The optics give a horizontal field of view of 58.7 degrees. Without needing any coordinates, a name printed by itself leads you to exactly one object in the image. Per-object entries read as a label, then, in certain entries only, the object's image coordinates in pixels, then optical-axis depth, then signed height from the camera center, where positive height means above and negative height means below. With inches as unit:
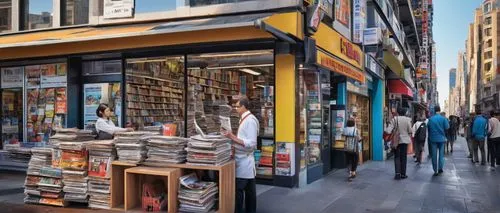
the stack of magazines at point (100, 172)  264.1 -36.1
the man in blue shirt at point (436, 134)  441.1 -22.3
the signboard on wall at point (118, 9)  409.7 +95.9
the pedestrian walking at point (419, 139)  563.0 -34.4
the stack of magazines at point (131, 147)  256.2 -20.5
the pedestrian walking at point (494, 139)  520.4 -31.7
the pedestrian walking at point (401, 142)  427.8 -28.9
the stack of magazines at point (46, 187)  274.4 -47.1
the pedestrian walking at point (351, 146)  422.0 -32.5
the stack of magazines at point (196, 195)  242.7 -46.0
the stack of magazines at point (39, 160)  280.7 -31.0
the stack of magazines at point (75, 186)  269.1 -45.3
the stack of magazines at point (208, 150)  242.1 -21.1
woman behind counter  307.7 -9.5
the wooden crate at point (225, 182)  241.8 -39.2
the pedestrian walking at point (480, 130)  534.0 -21.6
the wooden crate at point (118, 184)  261.1 -43.4
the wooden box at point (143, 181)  243.6 -40.7
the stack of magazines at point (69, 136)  283.7 -15.8
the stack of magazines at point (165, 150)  251.1 -22.0
